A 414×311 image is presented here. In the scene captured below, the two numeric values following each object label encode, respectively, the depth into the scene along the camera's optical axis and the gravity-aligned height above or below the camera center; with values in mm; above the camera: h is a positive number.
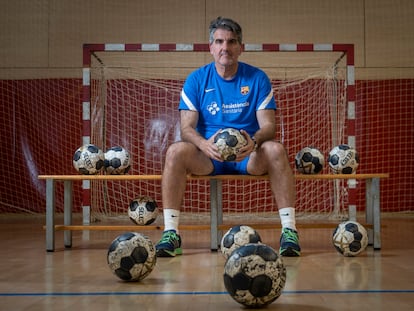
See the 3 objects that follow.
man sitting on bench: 4090 +188
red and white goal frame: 6160 +1033
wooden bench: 4434 -379
